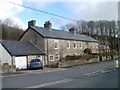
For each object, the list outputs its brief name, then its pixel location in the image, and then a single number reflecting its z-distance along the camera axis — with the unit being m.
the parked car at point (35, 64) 15.64
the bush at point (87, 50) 26.18
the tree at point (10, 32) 31.65
